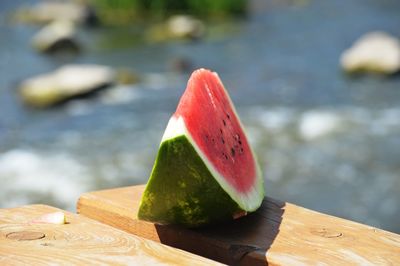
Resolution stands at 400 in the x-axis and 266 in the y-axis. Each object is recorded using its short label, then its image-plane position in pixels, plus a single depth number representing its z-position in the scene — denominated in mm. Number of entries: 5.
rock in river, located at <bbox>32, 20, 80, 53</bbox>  12781
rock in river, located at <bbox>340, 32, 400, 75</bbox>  10234
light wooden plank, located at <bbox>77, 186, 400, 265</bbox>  1352
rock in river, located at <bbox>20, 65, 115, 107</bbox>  9289
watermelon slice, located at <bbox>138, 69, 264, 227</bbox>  1521
